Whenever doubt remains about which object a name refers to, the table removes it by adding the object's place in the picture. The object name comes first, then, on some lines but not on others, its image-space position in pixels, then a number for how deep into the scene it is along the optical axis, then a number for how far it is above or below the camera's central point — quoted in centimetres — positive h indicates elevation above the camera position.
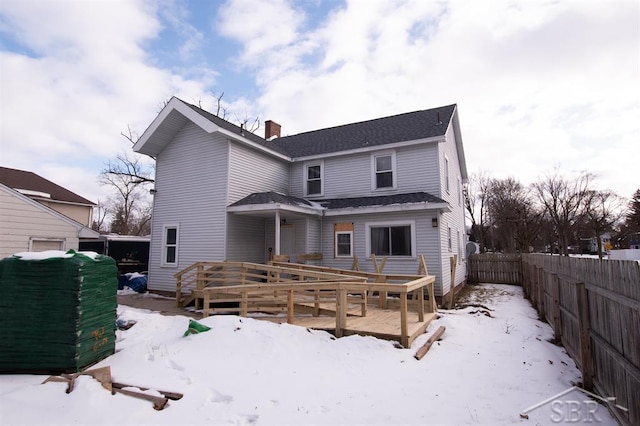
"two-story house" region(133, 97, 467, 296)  1140 +180
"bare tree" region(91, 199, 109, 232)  4741 +475
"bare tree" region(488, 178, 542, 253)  3000 +304
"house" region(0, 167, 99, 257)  1003 +59
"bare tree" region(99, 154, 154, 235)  2502 +545
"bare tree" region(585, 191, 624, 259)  3248 +388
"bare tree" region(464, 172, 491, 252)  3681 +487
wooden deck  639 -150
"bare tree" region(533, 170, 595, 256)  3228 +490
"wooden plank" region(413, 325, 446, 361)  550 -181
